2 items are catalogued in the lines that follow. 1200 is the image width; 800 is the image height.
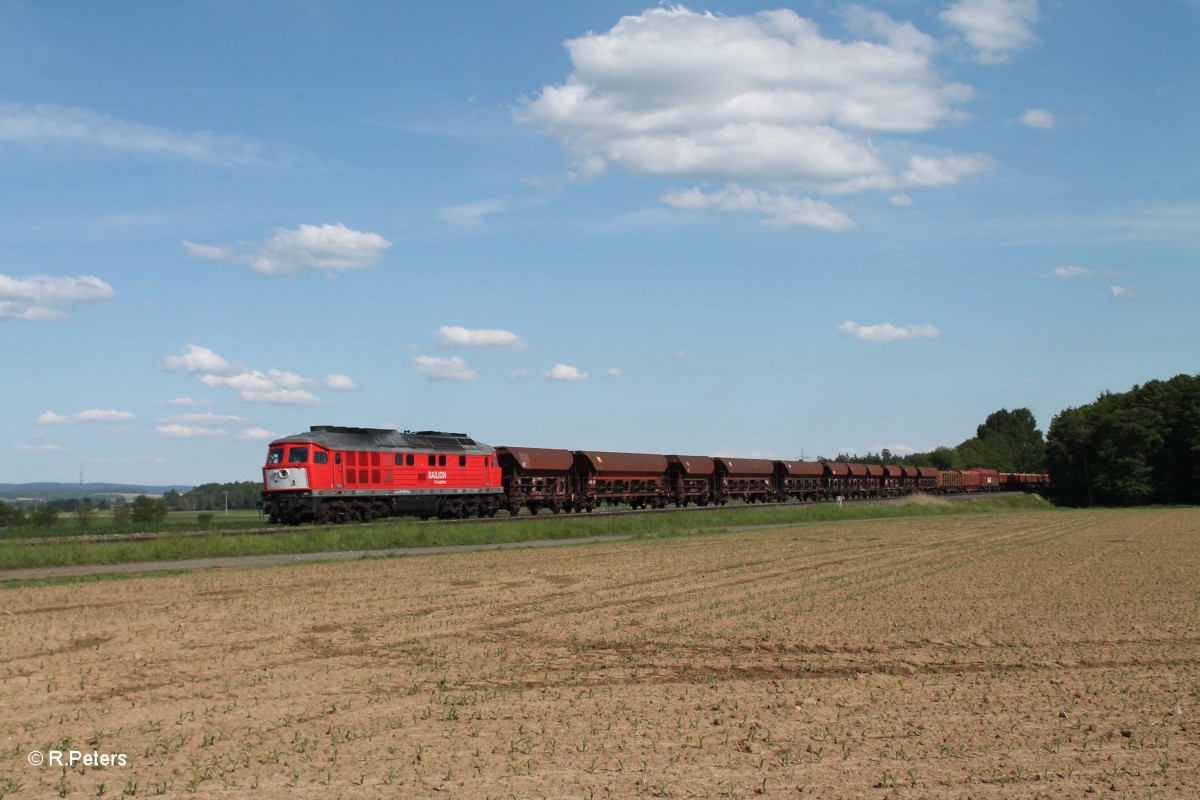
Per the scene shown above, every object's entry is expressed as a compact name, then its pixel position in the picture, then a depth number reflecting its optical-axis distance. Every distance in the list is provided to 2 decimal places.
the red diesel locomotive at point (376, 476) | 42.09
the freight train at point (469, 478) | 42.38
